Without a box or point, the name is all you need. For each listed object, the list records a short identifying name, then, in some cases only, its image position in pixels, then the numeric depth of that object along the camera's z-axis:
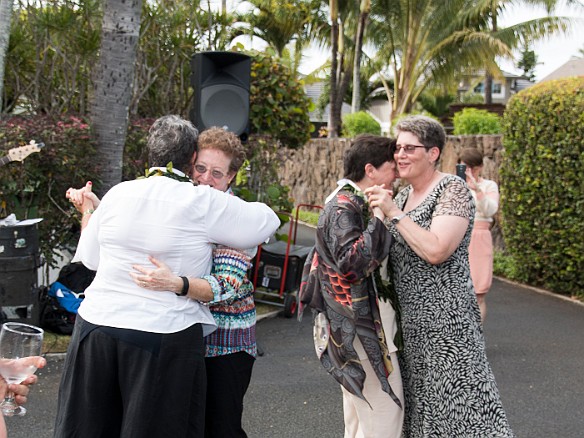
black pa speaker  8.02
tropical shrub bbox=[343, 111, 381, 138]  20.64
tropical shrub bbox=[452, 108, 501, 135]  13.84
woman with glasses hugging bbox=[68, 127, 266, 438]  3.02
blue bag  6.53
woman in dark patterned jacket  3.15
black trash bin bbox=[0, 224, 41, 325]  6.30
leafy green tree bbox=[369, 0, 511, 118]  25.03
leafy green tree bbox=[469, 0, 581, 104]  25.52
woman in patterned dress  3.15
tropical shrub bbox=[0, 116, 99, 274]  6.71
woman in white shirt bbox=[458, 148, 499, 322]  6.35
